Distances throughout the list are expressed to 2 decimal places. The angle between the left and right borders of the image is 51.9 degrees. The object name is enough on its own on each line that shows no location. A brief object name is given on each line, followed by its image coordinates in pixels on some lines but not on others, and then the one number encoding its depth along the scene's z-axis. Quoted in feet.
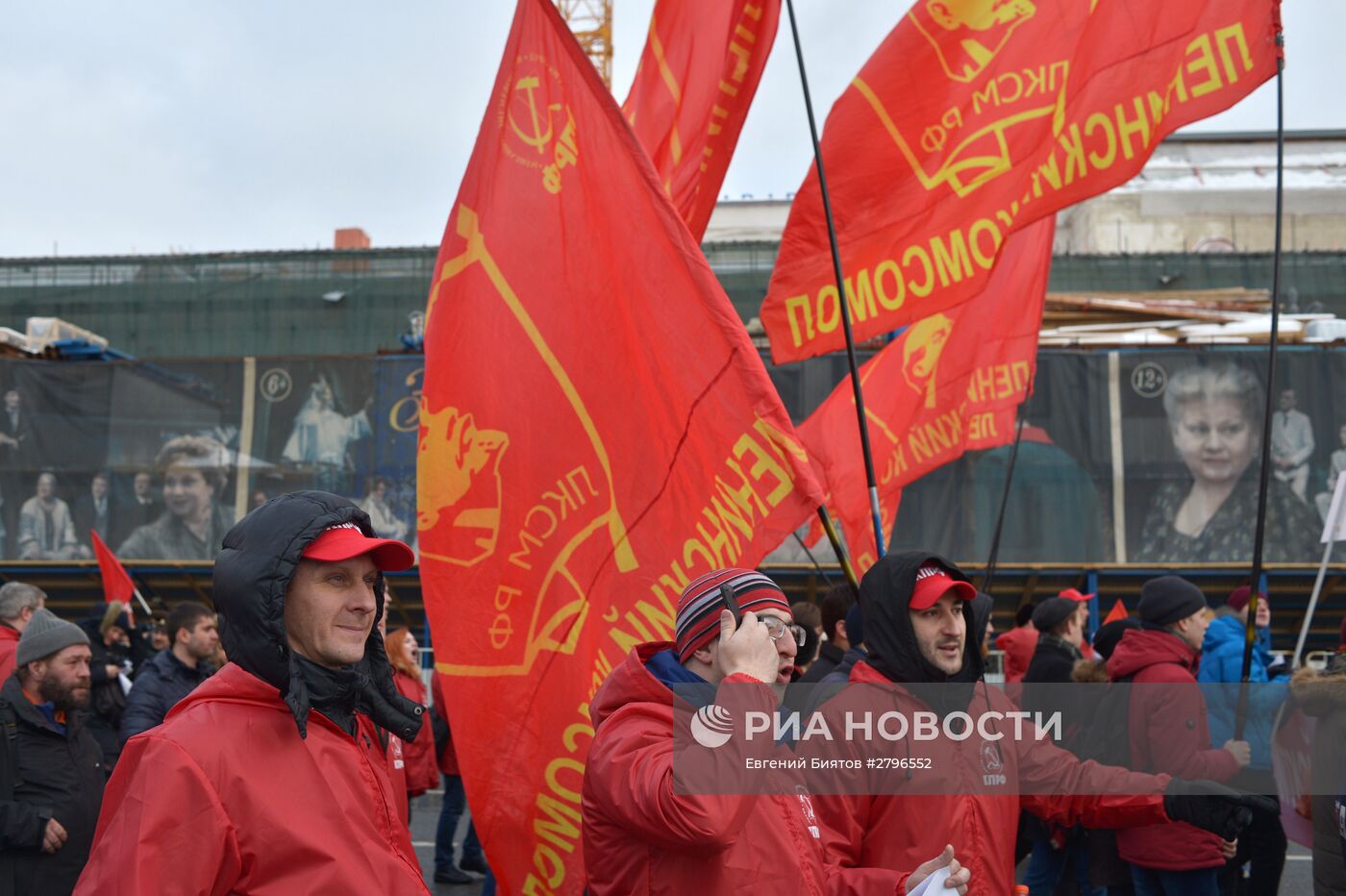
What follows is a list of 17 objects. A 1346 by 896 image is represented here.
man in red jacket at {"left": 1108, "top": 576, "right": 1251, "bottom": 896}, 16.01
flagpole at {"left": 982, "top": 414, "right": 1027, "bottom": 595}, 19.19
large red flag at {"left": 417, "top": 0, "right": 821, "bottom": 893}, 14.35
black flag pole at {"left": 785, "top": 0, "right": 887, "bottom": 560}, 14.99
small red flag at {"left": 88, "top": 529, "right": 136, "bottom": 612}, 38.68
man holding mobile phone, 9.02
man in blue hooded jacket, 16.84
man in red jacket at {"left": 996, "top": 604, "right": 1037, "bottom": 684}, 28.50
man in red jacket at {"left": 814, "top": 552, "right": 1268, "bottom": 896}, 11.73
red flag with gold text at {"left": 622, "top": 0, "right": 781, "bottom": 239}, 19.95
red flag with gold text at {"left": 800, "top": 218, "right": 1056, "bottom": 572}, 24.41
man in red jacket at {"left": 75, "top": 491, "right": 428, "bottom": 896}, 7.39
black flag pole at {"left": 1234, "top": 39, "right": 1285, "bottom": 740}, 14.41
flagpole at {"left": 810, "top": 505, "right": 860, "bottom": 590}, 13.97
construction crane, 164.04
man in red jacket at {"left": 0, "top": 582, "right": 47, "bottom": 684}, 22.88
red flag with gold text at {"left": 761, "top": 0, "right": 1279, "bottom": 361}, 18.90
